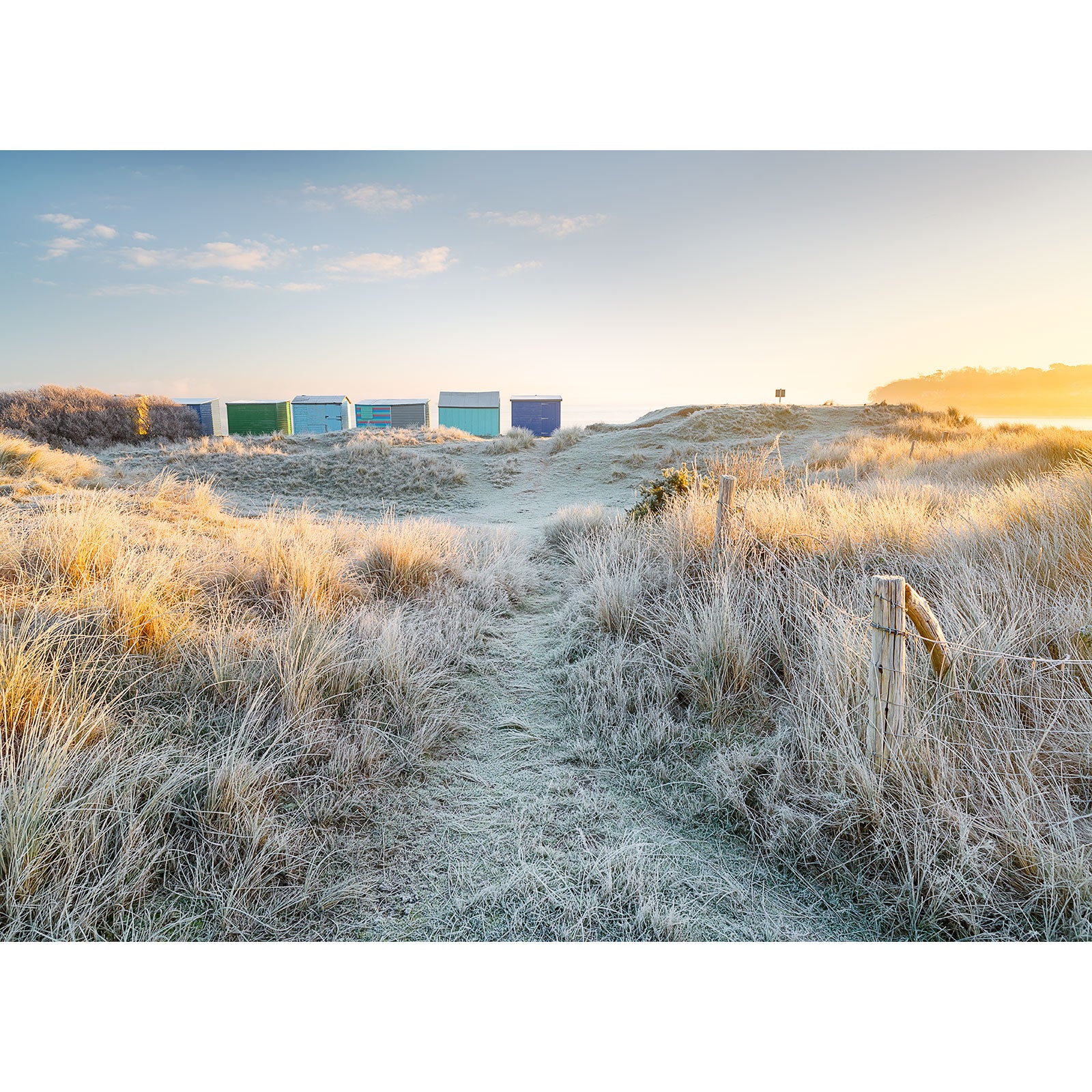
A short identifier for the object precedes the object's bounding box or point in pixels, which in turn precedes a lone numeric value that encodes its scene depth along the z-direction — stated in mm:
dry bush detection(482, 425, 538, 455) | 18859
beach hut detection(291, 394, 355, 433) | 28078
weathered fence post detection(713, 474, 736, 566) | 4258
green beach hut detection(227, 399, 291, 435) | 25578
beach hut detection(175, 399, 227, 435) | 23922
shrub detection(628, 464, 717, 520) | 6457
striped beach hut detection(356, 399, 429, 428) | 29562
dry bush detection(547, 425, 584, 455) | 19609
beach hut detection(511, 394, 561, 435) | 29016
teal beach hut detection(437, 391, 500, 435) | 28875
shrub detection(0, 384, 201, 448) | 17188
